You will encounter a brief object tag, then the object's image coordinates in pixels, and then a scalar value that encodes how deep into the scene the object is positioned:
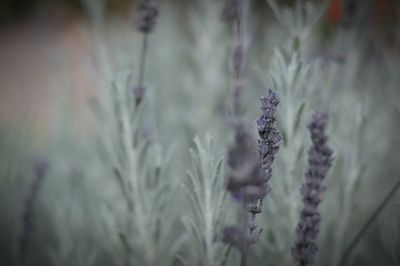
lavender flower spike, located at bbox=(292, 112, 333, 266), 0.42
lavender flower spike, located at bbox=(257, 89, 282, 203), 0.42
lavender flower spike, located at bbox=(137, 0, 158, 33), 0.50
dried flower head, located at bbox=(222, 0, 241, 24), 0.51
